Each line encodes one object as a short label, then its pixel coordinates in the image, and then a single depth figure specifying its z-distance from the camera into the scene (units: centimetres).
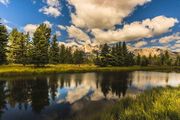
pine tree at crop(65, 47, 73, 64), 6557
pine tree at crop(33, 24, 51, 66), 3078
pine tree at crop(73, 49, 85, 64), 6873
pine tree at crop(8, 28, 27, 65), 3466
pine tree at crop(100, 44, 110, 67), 4813
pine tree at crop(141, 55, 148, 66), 6819
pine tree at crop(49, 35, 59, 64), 4030
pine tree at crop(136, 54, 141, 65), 6874
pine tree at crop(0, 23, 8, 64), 2752
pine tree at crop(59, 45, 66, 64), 5998
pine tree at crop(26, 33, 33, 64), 3161
